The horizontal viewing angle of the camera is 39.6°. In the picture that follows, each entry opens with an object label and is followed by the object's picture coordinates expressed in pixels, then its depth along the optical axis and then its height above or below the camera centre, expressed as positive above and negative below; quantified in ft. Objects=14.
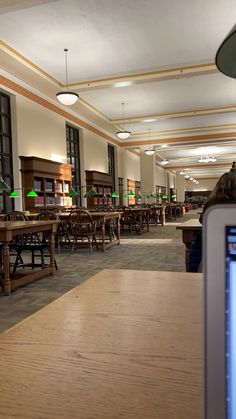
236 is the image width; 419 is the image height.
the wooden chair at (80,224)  19.20 -1.06
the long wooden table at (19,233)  10.25 -1.15
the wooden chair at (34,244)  12.94 -1.54
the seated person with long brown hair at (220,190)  5.16 +0.19
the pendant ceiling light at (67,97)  19.62 +6.60
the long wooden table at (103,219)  19.45 -0.82
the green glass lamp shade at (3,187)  13.63 +0.87
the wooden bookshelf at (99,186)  36.29 +2.29
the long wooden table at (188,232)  9.36 -0.85
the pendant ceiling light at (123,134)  30.04 +6.53
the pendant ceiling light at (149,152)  39.46 +6.32
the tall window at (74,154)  33.55 +5.46
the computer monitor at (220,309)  0.88 -0.29
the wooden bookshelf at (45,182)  24.45 +2.08
